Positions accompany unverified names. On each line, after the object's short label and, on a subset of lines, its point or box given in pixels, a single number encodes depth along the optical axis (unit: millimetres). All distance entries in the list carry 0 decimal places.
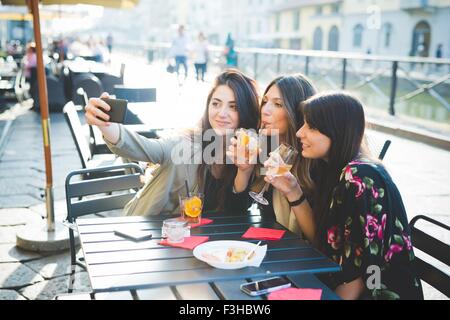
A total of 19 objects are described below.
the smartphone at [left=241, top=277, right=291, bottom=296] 1533
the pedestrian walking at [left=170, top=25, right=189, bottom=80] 14414
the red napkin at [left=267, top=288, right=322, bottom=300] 1524
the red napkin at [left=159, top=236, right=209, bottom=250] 1890
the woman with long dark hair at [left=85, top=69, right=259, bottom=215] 2479
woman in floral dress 1746
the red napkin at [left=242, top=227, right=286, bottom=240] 2018
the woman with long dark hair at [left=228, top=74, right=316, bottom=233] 2422
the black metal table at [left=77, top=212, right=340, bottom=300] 1561
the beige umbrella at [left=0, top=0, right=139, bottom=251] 3541
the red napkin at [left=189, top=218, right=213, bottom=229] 2140
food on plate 1730
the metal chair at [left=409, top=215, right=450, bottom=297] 1822
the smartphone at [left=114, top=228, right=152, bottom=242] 1961
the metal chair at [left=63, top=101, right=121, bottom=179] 3662
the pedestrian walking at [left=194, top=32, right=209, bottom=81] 14266
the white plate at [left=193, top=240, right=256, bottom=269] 1681
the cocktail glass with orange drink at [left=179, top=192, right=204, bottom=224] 2160
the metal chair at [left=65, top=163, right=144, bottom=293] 2578
